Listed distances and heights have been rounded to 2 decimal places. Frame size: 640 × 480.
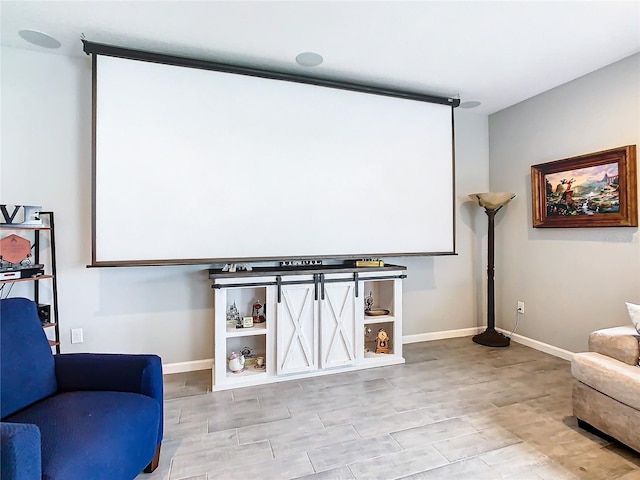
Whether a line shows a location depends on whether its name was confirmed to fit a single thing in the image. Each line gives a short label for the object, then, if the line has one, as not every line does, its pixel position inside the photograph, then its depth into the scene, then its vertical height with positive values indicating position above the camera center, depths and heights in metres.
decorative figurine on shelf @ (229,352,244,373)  2.91 -1.02
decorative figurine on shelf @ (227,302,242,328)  3.06 -0.66
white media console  2.86 -0.70
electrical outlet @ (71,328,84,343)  2.84 -0.74
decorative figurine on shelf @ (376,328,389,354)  3.44 -1.00
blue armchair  1.20 -0.74
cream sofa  1.89 -0.83
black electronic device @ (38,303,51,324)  2.60 -0.51
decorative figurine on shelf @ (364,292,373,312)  3.65 -0.61
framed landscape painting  2.83 +0.49
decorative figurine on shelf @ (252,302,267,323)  3.19 -0.62
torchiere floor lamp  3.76 -0.28
